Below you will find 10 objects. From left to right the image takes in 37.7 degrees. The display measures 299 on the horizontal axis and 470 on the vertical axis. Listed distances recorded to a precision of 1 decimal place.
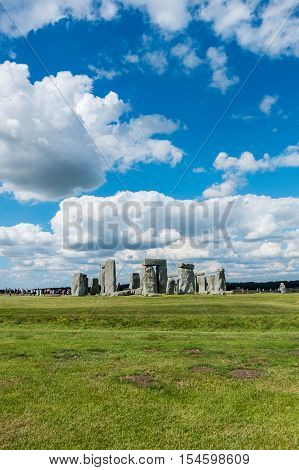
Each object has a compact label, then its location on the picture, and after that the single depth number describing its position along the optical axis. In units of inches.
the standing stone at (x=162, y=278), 1806.1
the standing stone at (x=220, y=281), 1879.9
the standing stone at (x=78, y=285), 1814.7
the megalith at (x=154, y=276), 1679.4
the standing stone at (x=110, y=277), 1747.0
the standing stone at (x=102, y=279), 1788.3
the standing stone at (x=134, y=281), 1951.3
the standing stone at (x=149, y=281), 1673.2
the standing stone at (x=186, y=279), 1819.6
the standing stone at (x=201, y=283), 2074.3
